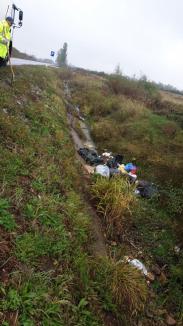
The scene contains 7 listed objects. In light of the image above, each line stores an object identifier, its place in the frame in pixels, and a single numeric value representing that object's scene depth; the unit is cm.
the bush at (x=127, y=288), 570
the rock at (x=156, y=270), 742
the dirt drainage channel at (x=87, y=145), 709
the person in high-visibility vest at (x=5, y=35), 1022
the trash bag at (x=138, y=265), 697
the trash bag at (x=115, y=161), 1154
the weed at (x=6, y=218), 500
